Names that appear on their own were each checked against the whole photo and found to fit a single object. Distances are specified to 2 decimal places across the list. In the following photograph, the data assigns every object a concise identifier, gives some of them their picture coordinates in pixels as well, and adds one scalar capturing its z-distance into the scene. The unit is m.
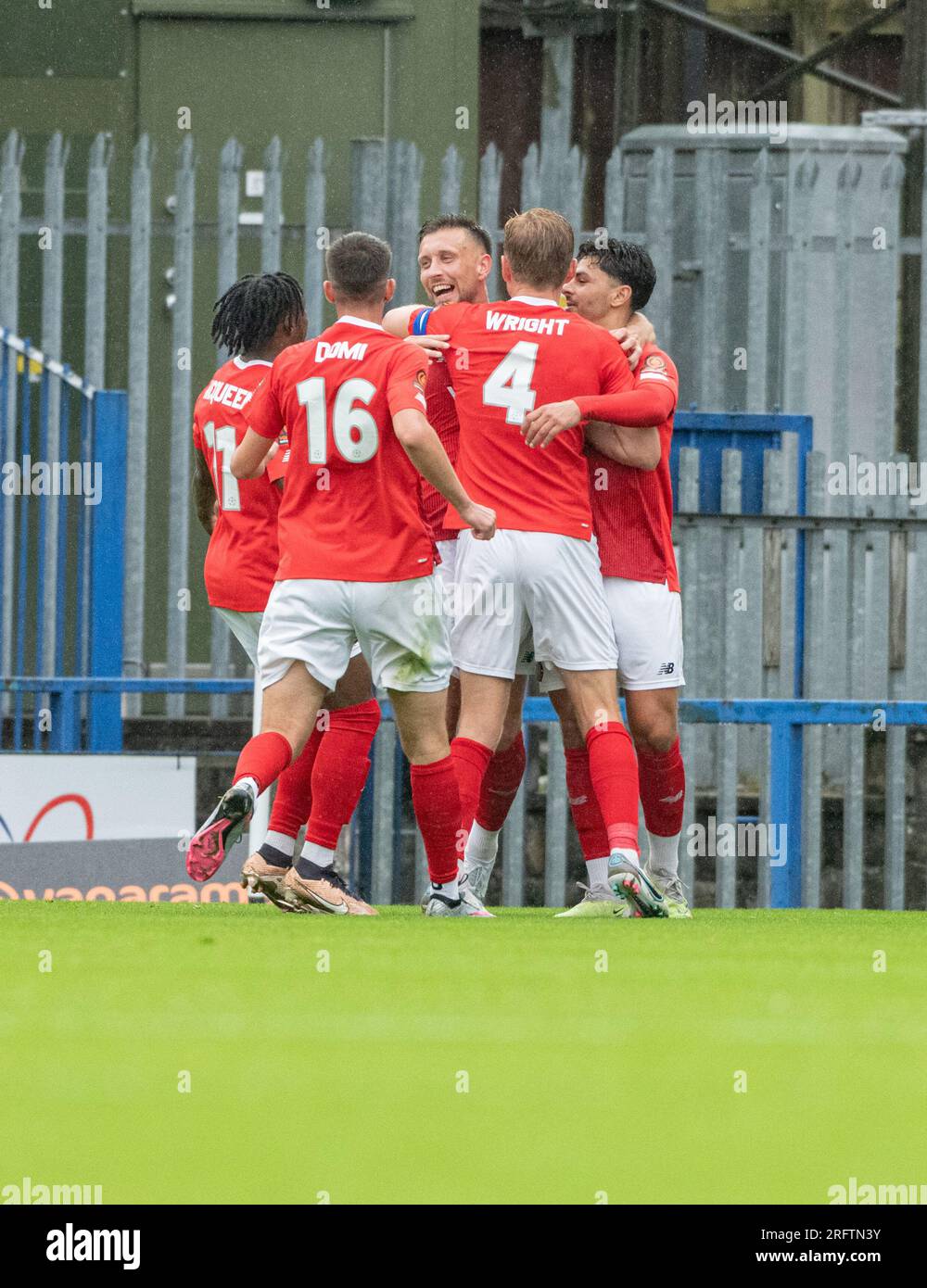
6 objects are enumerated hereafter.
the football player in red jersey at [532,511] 10.80
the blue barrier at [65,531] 16.11
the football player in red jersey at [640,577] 11.37
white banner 14.91
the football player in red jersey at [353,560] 10.20
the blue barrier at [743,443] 16.36
